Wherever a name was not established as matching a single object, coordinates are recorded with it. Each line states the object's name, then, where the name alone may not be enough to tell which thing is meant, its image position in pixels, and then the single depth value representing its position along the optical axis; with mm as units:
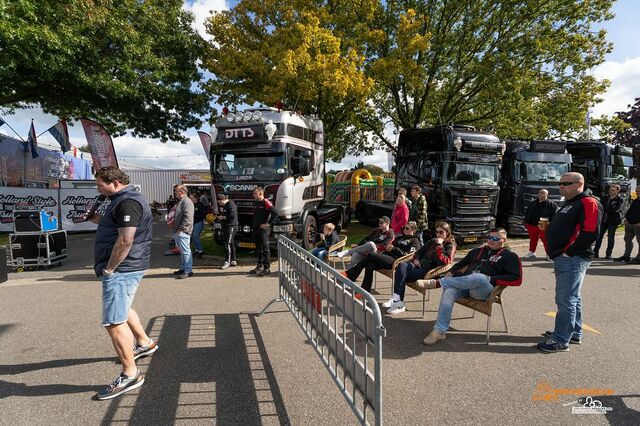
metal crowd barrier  2141
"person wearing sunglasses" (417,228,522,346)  3979
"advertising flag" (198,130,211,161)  15336
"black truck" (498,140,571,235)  11047
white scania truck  8133
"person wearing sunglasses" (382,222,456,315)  4855
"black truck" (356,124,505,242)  9406
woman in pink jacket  7532
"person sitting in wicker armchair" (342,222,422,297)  5348
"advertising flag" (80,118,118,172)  12844
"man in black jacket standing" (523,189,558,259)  8102
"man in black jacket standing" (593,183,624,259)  8430
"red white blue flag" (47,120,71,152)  16266
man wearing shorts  2979
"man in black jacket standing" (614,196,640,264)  7893
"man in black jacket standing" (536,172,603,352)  3596
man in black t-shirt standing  7035
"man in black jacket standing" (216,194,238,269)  7645
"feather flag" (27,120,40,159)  17453
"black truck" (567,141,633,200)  14273
